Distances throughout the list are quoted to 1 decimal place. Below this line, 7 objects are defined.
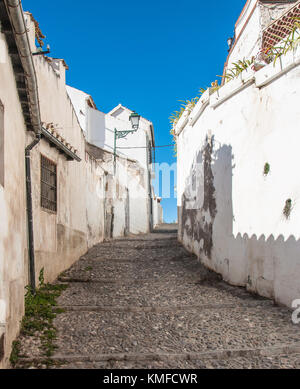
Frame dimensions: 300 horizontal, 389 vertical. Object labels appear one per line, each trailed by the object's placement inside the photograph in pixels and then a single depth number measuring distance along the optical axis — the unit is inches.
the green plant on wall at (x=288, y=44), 216.0
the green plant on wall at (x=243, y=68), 272.8
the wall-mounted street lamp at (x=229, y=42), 584.7
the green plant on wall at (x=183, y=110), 387.6
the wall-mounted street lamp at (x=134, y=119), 600.1
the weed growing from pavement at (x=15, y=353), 144.9
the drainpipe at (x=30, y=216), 217.3
